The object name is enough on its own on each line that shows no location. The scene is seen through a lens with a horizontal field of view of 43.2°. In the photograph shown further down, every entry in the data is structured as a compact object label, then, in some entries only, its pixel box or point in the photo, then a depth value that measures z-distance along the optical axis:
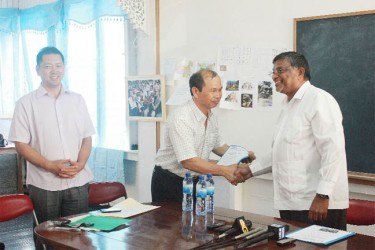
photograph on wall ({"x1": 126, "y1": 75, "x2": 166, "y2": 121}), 4.12
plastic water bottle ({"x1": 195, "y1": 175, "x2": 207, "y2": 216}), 2.41
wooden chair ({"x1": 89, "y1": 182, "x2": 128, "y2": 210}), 3.18
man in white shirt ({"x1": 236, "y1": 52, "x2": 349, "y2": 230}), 2.32
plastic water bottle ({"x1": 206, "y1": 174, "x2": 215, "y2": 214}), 2.47
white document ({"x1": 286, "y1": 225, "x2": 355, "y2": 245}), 1.95
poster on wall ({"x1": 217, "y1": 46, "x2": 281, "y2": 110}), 3.35
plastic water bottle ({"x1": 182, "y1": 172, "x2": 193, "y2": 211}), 2.47
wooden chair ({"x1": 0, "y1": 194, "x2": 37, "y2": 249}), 2.64
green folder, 2.21
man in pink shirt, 2.93
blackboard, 2.84
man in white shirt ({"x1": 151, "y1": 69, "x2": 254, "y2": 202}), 2.74
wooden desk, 1.94
